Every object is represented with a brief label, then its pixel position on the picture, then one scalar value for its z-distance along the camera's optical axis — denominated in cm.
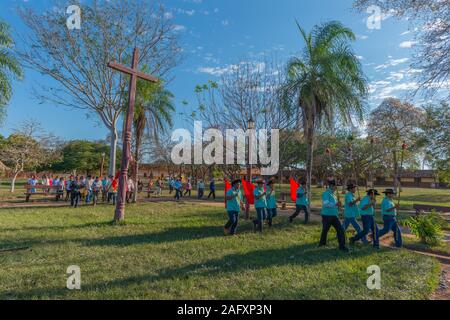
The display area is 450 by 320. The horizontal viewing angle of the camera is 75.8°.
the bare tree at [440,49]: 845
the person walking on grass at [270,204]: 972
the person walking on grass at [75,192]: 1377
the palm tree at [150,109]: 1612
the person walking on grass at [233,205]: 812
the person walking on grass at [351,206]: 753
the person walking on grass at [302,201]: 1046
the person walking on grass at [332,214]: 689
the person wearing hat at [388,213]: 741
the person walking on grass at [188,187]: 2345
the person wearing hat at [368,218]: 734
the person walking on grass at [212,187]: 2184
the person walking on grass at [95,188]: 1464
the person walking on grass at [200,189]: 2169
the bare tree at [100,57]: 1549
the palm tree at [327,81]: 1088
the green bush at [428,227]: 809
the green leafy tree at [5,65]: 1461
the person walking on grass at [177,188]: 1848
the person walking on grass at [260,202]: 882
